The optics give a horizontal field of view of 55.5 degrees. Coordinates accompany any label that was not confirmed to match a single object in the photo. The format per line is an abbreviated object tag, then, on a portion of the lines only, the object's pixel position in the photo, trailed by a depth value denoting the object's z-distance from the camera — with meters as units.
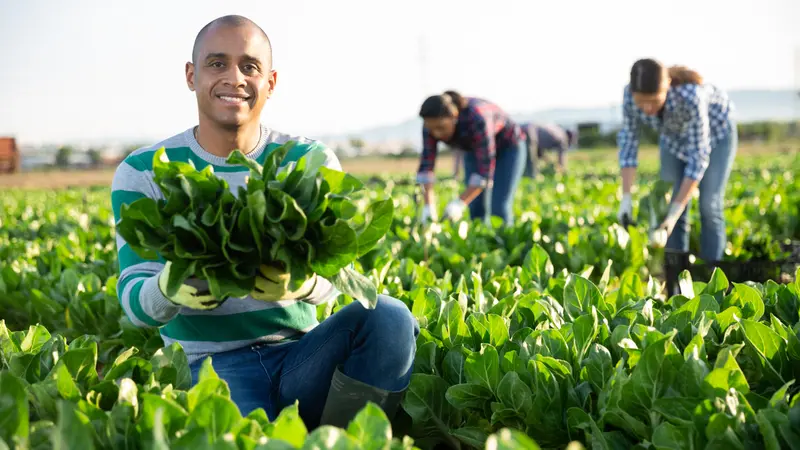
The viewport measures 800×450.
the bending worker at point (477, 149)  6.29
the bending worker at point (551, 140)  24.55
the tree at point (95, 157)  55.12
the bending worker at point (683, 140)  5.40
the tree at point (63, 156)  57.28
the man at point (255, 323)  2.47
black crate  5.23
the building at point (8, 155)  42.16
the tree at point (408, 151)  57.08
